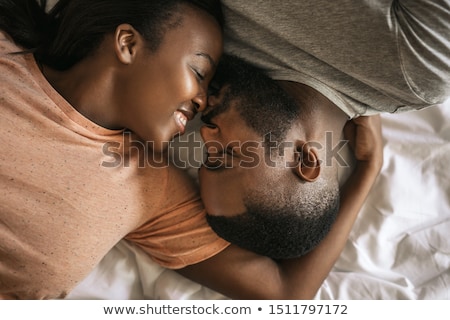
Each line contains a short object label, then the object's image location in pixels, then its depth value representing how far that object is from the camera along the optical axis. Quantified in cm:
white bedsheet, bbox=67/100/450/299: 113
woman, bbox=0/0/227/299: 92
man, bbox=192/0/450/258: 82
